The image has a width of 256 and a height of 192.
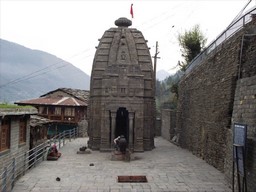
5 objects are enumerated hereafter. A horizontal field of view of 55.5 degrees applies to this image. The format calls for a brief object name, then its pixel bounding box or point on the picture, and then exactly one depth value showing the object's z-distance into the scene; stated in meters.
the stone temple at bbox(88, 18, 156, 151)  15.46
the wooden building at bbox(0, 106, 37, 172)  9.10
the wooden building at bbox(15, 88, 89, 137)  25.24
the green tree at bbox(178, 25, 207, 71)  20.11
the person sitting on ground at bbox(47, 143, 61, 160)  12.48
